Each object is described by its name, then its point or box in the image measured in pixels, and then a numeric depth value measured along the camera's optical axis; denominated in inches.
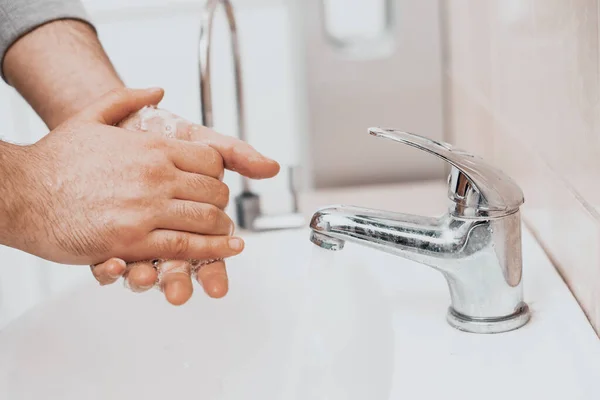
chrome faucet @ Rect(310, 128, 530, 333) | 30.6
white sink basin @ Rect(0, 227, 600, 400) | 29.6
